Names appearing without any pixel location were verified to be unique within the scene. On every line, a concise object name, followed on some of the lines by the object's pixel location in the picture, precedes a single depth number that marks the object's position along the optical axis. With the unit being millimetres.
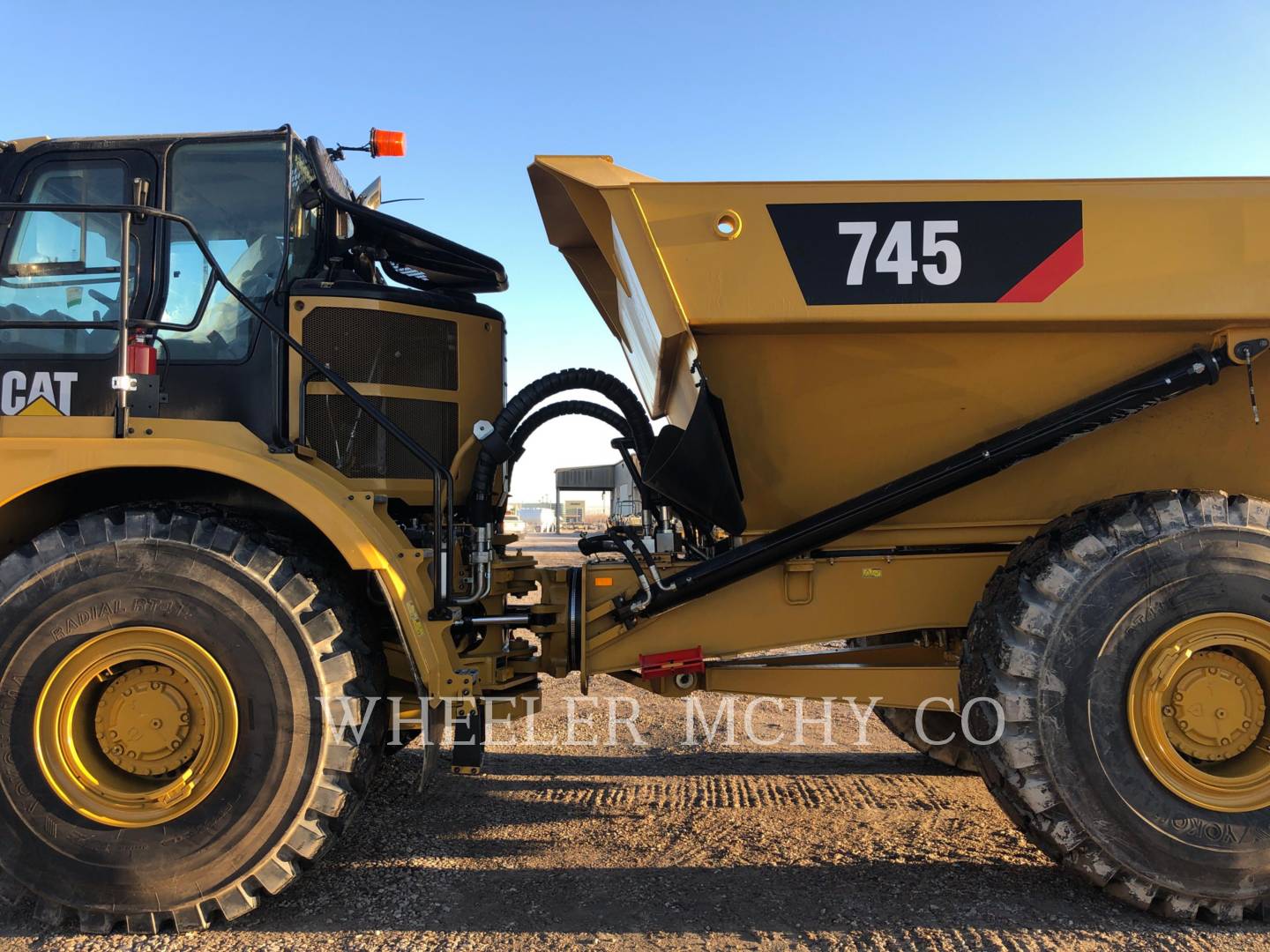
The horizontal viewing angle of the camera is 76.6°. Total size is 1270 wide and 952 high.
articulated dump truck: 2803
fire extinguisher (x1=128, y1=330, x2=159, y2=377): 2893
